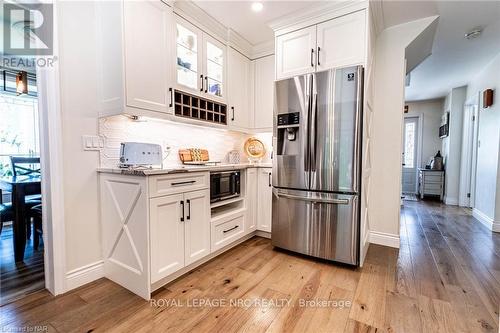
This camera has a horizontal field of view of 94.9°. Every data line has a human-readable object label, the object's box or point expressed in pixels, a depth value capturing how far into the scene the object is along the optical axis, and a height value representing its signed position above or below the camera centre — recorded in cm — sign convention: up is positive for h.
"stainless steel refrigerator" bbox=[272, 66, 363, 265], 211 -5
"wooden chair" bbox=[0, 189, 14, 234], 230 -58
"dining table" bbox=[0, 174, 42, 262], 225 -52
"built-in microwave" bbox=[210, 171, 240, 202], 237 -31
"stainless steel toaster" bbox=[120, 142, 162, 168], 193 +1
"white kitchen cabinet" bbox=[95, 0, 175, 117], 181 +83
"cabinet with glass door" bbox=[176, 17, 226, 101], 226 +101
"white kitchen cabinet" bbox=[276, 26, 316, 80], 234 +111
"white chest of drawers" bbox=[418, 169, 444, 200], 551 -58
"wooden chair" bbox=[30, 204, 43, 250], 237 -75
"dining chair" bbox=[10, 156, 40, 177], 310 -17
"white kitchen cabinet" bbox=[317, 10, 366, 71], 209 +110
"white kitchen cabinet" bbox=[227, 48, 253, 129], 287 +87
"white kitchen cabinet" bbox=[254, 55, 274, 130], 306 +87
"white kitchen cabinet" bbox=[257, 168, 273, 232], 284 -54
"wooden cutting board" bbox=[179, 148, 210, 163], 263 +1
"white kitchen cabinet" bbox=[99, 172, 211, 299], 169 -56
